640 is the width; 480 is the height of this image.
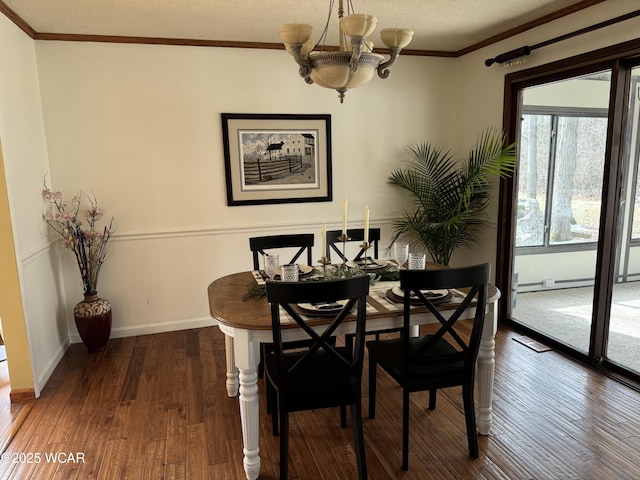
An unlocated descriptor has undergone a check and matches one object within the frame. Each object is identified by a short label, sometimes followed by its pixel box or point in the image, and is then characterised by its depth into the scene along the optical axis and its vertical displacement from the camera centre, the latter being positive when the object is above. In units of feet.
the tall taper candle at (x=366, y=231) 7.78 -0.96
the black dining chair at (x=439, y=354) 6.27 -2.83
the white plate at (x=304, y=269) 8.75 -1.81
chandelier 6.18 +1.88
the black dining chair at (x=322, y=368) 5.92 -2.86
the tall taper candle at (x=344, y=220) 7.82 -0.75
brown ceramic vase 11.21 -3.50
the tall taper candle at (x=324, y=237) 7.99 -1.04
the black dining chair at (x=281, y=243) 10.12 -1.46
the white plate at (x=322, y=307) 6.70 -1.98
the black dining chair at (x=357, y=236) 10.45 -1.38
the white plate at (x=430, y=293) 7.21 -1.95
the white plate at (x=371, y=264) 9.21 -1.85
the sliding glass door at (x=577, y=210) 9.59 -0.90
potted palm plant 12.14 -0.42
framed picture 12.69 +0.68
